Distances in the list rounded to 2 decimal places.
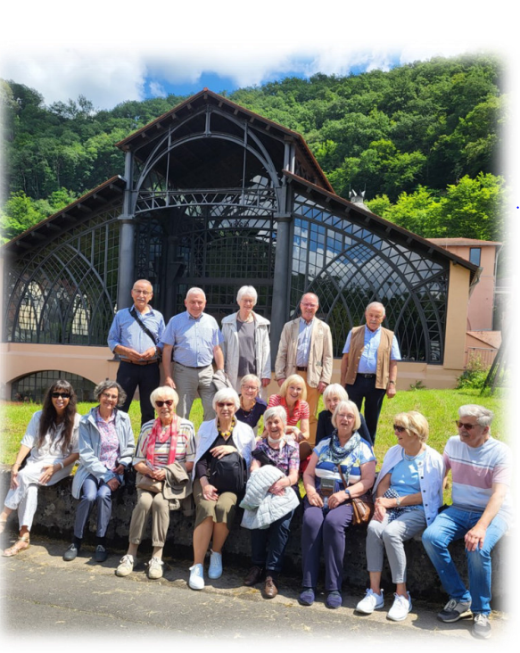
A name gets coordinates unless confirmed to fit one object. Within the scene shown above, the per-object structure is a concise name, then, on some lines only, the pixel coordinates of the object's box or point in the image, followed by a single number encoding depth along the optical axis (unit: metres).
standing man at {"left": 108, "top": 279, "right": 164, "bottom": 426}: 6.53
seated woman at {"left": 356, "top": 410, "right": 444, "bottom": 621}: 4.14
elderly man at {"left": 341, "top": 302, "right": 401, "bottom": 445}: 6.37
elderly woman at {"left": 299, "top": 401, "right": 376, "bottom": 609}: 4.26
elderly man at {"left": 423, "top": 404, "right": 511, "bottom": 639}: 3.87
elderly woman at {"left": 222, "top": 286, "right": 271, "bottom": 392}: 6.38
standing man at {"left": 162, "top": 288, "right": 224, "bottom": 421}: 6.39
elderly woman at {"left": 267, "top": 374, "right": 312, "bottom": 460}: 5.28
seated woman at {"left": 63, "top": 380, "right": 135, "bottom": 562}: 4.96
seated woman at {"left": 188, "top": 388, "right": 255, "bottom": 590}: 4.60
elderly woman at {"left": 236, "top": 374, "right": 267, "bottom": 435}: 5.20
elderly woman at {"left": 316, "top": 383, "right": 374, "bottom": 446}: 4.90
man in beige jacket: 6.41
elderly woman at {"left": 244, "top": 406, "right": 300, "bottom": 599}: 4.43
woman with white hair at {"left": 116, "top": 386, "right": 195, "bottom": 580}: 4.71
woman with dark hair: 5.25
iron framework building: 15.48
